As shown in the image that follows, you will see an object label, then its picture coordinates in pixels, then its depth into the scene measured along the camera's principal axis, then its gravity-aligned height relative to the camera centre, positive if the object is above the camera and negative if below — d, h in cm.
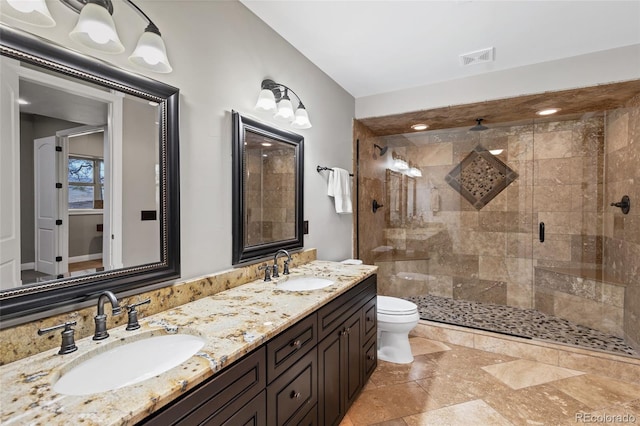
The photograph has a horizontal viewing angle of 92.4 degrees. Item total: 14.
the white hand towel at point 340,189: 277 +19
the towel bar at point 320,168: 262 +36
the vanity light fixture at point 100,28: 93 +62
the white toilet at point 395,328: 247 -97
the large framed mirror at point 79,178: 93 +11
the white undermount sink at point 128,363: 88 -49
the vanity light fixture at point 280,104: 189 +68
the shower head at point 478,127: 346 +95
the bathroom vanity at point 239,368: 71 -45
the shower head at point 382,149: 376 +75
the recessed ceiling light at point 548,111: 291 +95
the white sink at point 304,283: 195 -48
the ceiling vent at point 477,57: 237 +122
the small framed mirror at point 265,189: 178 +13
